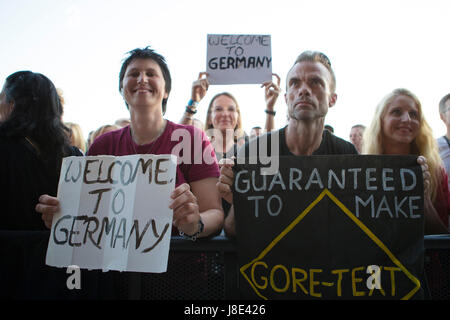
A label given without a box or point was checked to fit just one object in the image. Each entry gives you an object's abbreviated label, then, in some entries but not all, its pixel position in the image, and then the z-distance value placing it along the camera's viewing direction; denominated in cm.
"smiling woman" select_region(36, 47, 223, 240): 178
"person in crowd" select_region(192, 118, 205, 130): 435
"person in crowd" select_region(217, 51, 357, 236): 207
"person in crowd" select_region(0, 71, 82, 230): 169
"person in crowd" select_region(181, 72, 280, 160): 315
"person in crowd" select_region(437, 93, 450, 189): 329
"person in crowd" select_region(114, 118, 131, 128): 511
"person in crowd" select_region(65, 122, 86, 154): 429
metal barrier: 145
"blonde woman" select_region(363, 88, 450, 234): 230
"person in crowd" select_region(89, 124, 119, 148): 445
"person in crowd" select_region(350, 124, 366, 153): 580
